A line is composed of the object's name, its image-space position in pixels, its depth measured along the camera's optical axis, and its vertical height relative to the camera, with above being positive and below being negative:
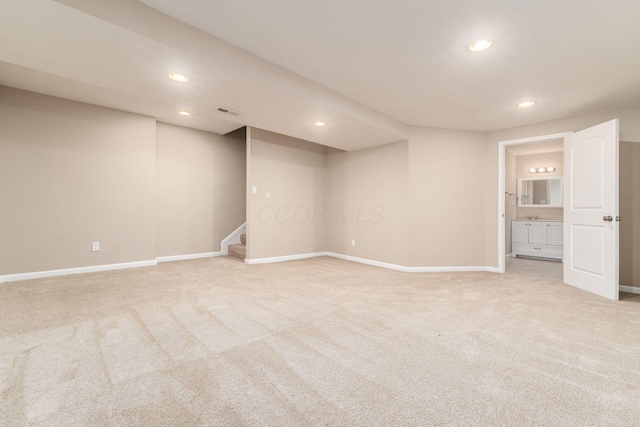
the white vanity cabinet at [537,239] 5.66 -0.57
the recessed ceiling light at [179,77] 2.46 +1.24
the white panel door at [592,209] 3.12 +0.04
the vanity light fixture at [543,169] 6.18 +0.99
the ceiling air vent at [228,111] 3.30 +1.26
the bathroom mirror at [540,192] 6.16 +0.47
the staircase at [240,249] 5.23 -0.72
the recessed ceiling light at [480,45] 2.21 +1.39
